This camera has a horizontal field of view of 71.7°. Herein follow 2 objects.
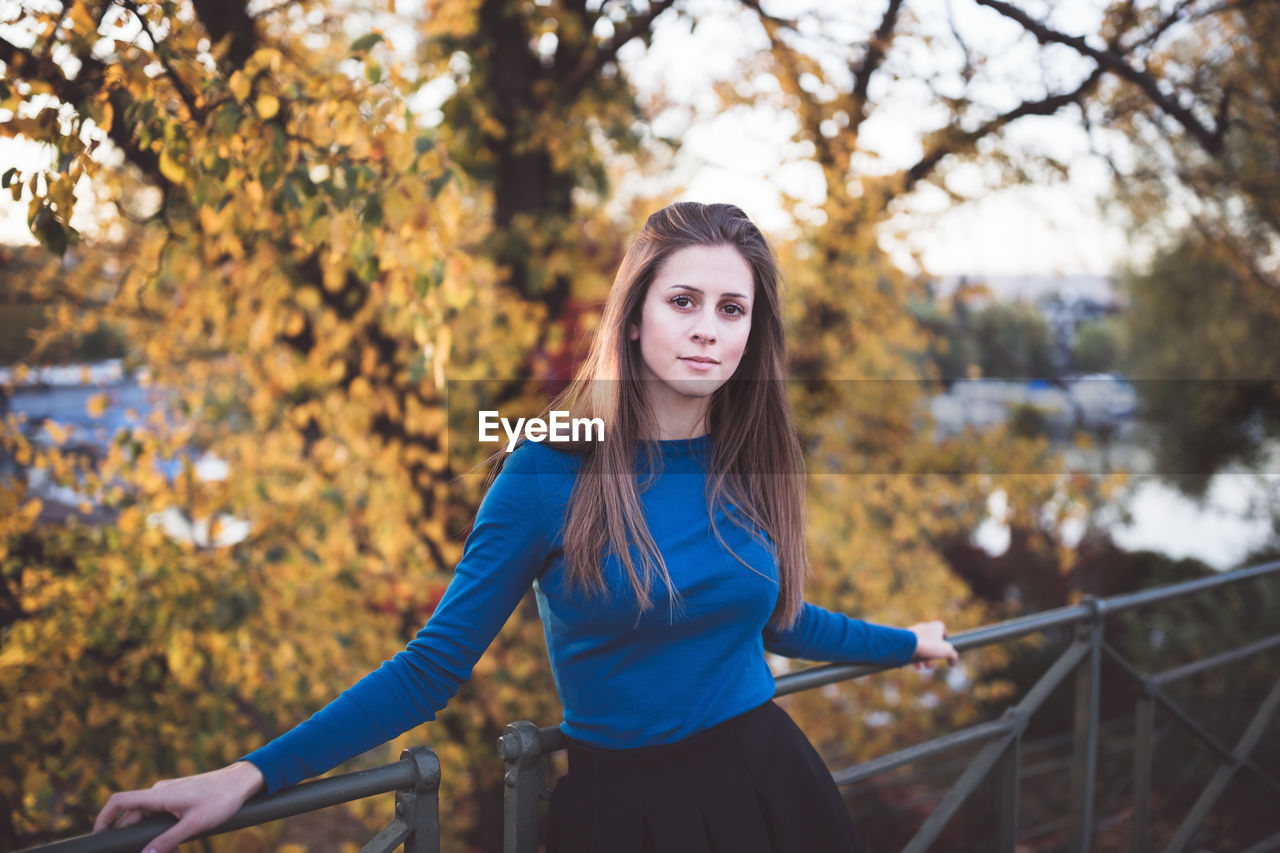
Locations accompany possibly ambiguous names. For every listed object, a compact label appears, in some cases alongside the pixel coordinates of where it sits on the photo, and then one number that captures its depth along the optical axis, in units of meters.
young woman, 1.23
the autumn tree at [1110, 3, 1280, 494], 4.60
